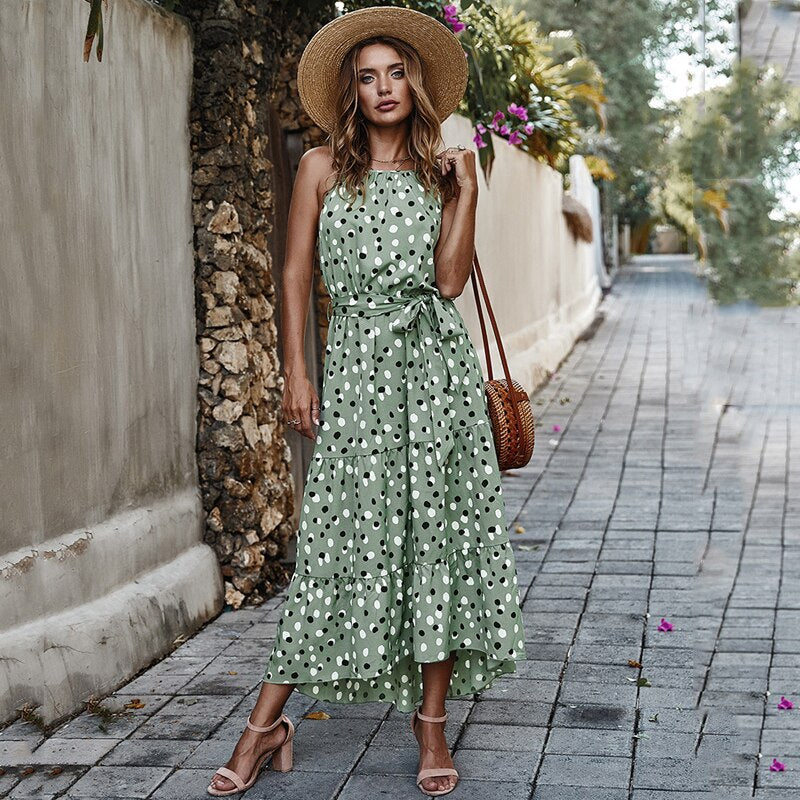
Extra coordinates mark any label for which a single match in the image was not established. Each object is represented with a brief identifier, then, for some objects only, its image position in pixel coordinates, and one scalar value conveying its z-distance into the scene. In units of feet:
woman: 11.12
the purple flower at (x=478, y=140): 29.89
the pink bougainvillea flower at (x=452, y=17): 22.76
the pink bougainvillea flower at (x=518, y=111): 34.27
